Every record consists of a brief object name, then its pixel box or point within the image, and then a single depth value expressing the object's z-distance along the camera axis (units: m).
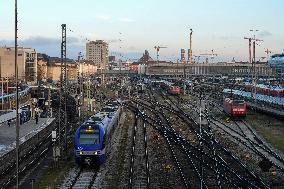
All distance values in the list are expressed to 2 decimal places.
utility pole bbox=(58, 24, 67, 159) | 34.12
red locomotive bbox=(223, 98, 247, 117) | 57.88
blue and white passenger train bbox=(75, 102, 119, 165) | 29.11
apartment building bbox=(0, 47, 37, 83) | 128.62
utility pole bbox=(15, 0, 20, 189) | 20.30
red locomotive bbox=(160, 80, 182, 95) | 107.12
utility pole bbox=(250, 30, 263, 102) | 76.06
